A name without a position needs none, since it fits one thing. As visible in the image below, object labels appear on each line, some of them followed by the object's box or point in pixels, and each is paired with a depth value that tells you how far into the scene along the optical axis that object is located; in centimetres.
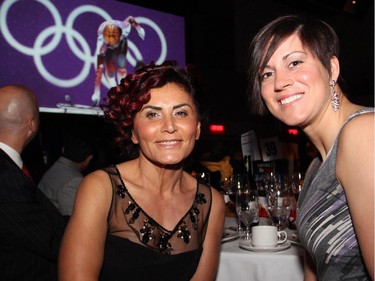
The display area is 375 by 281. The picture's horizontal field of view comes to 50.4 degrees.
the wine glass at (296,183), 283
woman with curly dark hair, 168
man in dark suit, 206
